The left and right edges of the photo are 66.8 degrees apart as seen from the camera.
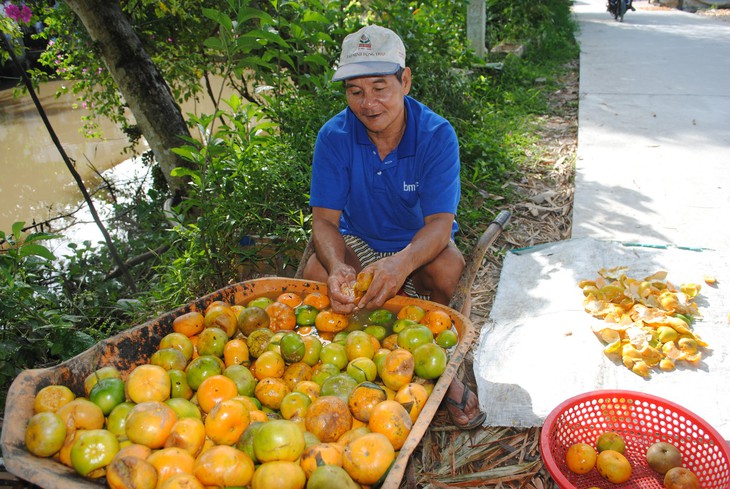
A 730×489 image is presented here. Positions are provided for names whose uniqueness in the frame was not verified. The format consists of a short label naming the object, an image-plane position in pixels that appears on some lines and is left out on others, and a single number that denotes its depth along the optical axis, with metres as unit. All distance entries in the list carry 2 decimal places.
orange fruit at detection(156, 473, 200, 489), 1.41
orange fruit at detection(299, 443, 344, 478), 1.53
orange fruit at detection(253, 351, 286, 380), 2.00
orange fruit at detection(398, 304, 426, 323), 2.26
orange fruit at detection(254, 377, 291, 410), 1.90
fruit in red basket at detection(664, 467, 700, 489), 2.02
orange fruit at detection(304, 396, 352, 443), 1.70
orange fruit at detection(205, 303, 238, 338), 2.17
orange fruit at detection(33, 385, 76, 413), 1.64
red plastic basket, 2.12
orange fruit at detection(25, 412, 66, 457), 1.50
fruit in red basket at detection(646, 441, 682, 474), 2.17
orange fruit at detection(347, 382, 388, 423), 1.77
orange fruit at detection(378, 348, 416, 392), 1.90
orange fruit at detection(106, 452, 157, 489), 1.41
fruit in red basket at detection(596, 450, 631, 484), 2.17
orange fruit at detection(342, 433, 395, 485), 1.51
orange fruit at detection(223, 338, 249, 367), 2.07
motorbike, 15.41
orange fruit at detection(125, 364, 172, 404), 1.76
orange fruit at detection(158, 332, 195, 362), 2.03
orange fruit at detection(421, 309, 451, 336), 2.17
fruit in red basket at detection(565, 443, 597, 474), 2.22
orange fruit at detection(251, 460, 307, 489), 1.44
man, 2.52
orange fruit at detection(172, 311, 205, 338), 2.14
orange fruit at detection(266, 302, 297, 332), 2.28
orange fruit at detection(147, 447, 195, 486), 1.49
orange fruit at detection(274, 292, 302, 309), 2.44
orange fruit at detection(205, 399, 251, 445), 1.66
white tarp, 2.74
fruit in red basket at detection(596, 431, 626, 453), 2.26
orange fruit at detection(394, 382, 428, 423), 1.76
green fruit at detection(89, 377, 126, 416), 1.71
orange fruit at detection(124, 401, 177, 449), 1.58
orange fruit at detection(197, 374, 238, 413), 1.80
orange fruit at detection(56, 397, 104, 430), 1.60
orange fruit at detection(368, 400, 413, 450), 1.63
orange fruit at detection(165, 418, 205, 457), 1.60
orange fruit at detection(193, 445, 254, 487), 1.49
